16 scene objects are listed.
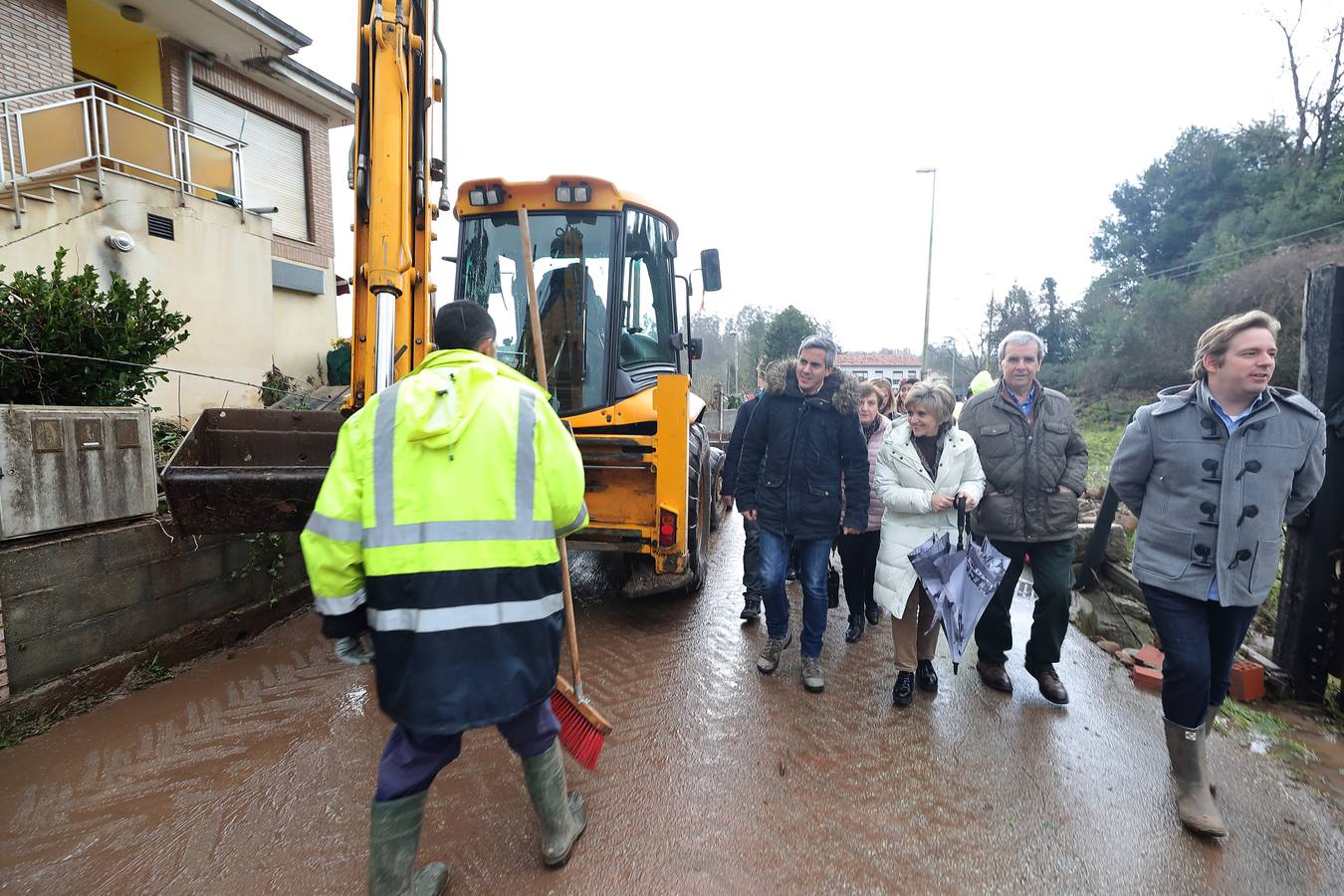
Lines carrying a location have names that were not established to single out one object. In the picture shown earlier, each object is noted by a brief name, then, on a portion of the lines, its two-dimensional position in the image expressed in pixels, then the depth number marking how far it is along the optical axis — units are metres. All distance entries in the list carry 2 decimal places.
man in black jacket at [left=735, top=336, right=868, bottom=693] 3.62
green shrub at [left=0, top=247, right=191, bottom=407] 3.41
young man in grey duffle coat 2.48
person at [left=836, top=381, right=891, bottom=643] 4.36
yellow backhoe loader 3.33
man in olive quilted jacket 3.42
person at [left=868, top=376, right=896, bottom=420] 5.31
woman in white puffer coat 3.37
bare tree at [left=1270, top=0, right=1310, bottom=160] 19.59
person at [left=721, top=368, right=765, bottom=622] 4.17
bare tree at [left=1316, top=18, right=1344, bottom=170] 19.53
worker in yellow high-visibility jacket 1.81
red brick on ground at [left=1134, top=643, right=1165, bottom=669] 3.86
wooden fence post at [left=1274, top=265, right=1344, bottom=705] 3.15
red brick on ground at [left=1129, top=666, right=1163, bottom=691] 3.69
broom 2.57
